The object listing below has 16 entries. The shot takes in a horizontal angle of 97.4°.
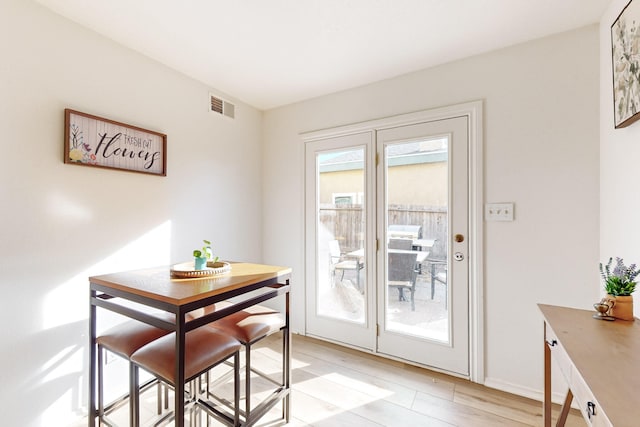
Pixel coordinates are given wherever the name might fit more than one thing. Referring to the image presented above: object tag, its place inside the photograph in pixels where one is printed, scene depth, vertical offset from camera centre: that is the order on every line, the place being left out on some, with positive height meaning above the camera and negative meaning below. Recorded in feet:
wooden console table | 2.25 -1.48
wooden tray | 4.88 -1.01
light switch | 6.48 +0.08
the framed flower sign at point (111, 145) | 5.57 +1.52
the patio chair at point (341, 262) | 8.70 -1.51
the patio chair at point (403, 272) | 7.80 -1.64
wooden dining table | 3.68 -1.24
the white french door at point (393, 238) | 7.14 -0.69
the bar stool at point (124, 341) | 4.43 -2.06
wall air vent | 8.59 +3.41
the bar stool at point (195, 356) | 3.86 -2.06
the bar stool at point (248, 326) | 4.80 -2.07
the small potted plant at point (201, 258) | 5.12 -0.82
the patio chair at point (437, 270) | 7.34 -1.47
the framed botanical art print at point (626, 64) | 4.04 +2.33
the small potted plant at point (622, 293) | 3.84 -1.08
